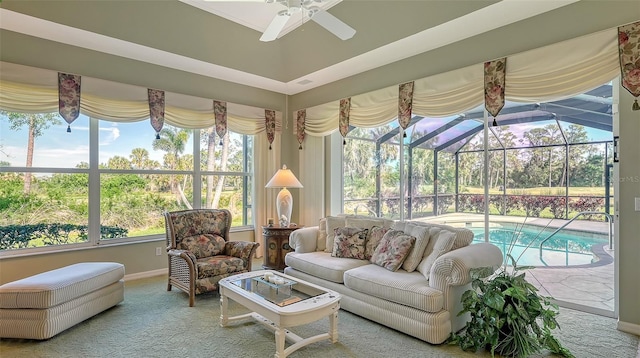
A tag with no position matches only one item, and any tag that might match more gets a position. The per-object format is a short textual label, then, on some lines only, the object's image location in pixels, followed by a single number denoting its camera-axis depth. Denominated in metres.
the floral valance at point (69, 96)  3.79
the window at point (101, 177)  3.75
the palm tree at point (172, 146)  4.76
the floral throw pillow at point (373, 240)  3.67
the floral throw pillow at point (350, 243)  3.72
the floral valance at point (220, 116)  5.00
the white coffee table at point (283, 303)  2.32
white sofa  2.62
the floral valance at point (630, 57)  2.65
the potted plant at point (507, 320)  2.40
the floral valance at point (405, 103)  4.14
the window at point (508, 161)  3.31
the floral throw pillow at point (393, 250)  3.24
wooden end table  4.61
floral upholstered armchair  3.52
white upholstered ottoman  2.64
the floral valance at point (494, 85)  3.37
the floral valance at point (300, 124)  5.64
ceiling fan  2.48
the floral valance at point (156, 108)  4.42
